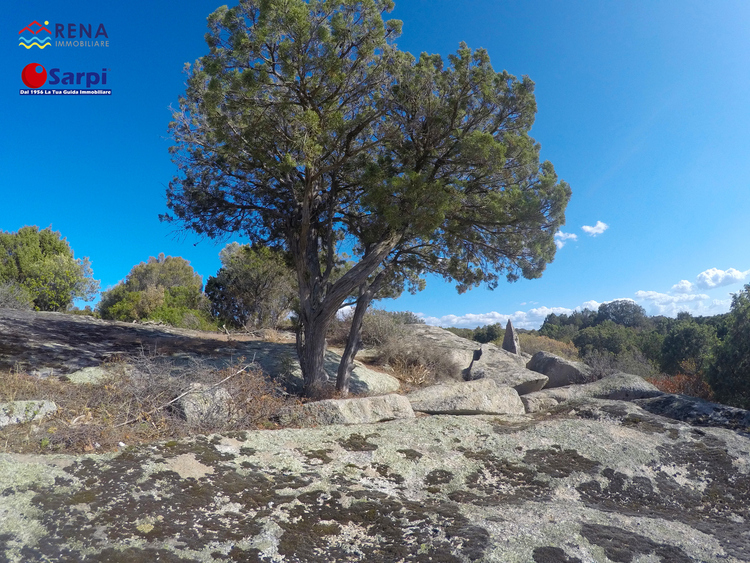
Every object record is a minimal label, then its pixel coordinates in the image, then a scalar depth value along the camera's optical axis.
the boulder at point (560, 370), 10.29
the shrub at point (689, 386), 10.68
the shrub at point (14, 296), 19.80
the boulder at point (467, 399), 5.88
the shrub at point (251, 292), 21.35
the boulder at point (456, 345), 13.47
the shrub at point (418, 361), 13.30
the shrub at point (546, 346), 26.59
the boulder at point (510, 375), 10.05
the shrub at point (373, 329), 15.51
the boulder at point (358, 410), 4.25
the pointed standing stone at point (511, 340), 17.94
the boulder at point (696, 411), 4.51
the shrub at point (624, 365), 13.67
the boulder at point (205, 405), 3.65
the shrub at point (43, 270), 25.41
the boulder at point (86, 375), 7.29
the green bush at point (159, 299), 21.16
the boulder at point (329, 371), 10.65
